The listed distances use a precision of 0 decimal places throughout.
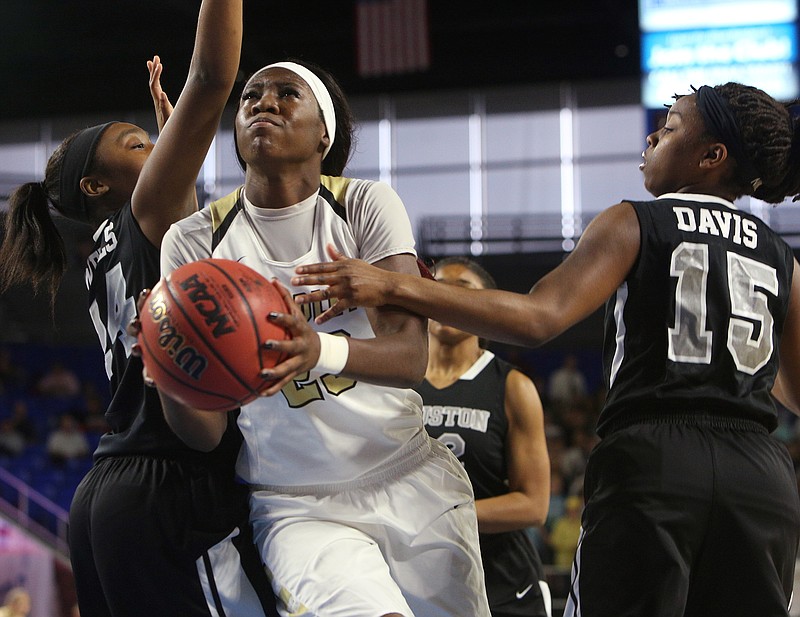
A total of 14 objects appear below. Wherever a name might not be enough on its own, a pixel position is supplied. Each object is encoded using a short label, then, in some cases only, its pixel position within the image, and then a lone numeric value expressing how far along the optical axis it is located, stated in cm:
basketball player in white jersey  271
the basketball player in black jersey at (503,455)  407
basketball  220
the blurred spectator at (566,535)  927
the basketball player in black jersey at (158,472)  276
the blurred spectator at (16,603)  794
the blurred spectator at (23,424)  1399
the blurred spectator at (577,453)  1136
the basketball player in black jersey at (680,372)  254
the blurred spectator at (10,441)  1360
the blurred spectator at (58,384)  1547
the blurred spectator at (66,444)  1345
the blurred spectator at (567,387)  1388
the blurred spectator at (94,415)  1436
